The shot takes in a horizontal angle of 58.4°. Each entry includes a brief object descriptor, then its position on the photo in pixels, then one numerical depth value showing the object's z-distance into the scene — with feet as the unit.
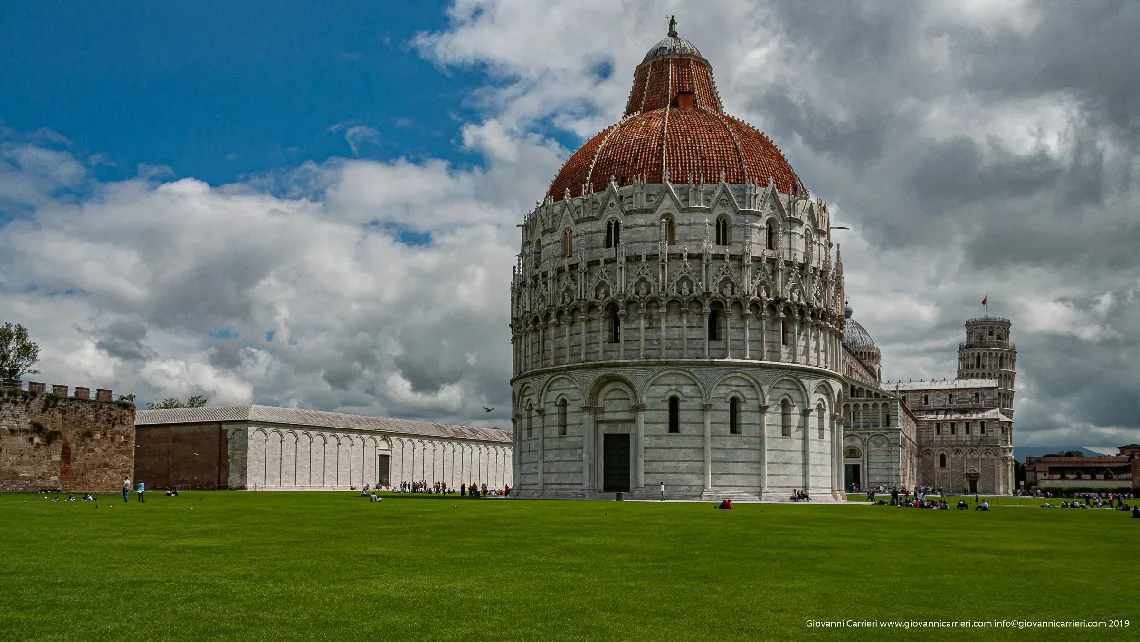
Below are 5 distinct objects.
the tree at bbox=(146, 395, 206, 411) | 374.02
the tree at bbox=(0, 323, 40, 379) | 257.14
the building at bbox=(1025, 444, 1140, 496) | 467.07
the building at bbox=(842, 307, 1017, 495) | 332.60
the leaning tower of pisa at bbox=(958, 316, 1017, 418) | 499.10
